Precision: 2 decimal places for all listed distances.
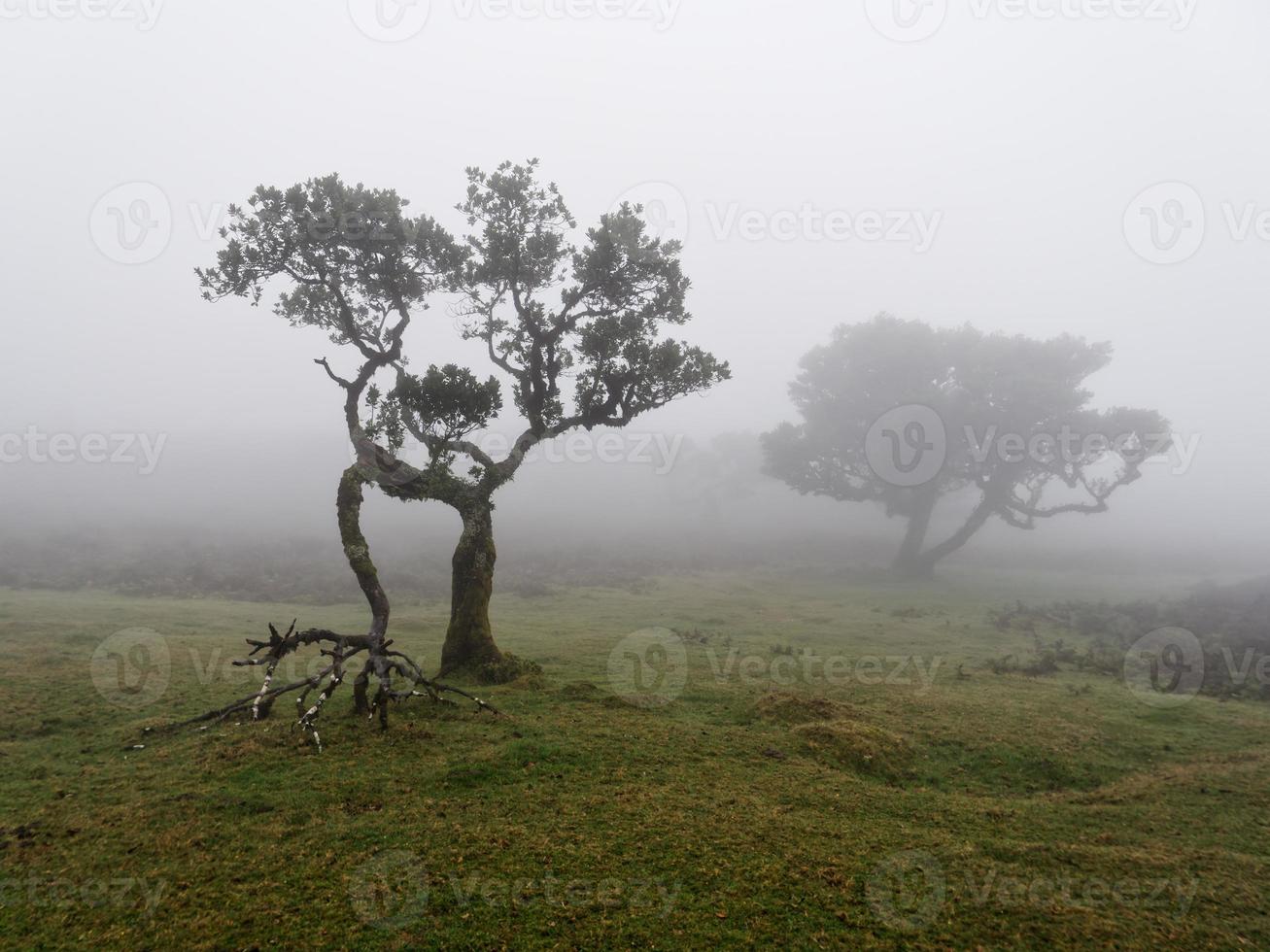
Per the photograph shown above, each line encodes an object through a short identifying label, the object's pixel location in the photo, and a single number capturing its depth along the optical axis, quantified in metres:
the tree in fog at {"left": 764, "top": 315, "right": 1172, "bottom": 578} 41.16
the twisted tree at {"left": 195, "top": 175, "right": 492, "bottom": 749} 12.68
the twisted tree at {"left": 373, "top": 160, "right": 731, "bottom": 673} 14.66
